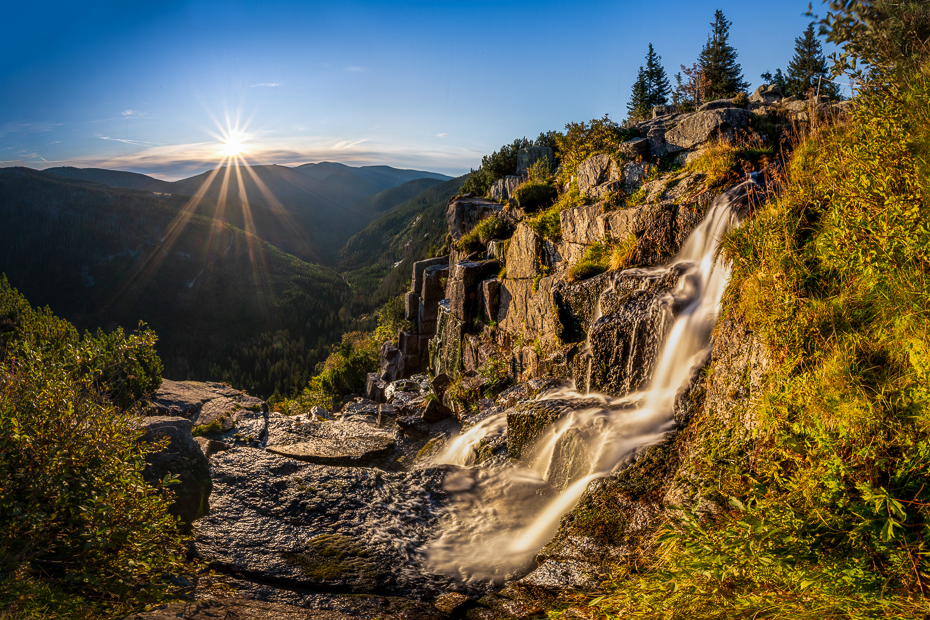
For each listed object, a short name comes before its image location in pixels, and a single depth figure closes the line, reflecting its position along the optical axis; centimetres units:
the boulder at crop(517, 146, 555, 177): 2175
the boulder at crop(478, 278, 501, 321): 1605
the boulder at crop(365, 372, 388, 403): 2916
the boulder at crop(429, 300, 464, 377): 1823
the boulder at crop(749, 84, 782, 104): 1994
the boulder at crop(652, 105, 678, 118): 2352
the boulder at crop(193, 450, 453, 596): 557
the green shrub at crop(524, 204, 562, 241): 1397
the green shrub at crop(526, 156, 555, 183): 1898
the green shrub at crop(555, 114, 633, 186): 1439
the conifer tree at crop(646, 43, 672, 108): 5072
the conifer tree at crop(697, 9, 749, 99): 4325
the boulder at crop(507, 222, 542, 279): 1432
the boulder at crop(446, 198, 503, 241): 2442
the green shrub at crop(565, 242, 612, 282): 1142
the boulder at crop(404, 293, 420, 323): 3083
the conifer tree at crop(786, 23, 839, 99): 4431
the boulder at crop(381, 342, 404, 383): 3084
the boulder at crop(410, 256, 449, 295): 3158
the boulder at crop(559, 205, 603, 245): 1208
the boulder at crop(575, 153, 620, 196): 1337
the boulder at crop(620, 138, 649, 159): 1297
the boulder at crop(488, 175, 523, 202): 2350
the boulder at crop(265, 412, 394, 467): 1138
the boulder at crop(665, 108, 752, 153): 1147
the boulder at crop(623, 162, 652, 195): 1230
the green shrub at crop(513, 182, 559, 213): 1719
